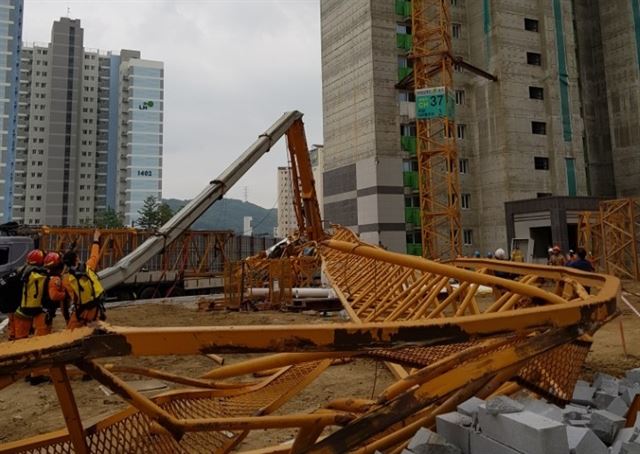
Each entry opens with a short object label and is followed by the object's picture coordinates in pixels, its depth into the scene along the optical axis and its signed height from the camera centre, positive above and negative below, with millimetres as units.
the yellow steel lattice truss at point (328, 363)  1947 -632
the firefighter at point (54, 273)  6139 +69
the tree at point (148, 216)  55403 +7845
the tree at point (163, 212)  57312 +8536
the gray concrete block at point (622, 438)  2604 -1095
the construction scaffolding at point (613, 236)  21328 +1416
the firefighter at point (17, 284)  6367 -82
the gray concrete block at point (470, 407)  2735 -909
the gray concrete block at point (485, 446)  2430 -1049
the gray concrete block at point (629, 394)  3488 -1081
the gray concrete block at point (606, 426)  2855 -1094
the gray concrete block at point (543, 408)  2879 -995
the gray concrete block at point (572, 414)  2992 -1062
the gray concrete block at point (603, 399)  3460 -1118
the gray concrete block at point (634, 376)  3957 -1059
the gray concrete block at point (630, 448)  2463 -1079
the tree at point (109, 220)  59469 +7959
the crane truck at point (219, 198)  12367 +2177
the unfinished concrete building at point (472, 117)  31359 +11355
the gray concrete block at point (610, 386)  3633 -1076
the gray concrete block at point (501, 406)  2561 -847
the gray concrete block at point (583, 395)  3475 -1090
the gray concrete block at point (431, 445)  2566 -1069
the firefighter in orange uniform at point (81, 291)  6059 -205
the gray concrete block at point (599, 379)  3824 -1055
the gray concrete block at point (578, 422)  2893 -1080
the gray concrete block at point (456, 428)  2648 -1014
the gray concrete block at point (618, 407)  3352 -1141
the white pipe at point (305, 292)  14836 -736
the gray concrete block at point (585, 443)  2441 -1034
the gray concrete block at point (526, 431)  2305 -930
